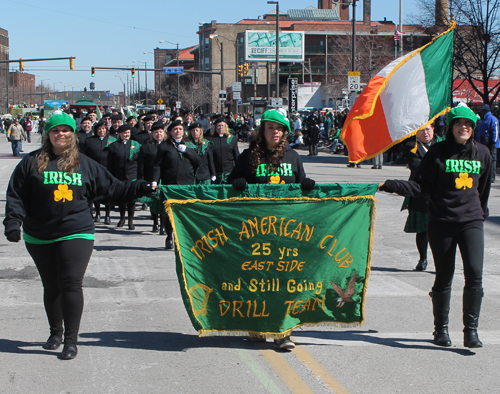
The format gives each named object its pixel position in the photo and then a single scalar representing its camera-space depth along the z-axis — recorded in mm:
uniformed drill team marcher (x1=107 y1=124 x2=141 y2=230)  12172
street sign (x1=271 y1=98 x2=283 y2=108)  38625
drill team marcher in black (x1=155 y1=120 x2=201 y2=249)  10312
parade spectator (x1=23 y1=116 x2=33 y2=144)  43719
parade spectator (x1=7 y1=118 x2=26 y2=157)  29953
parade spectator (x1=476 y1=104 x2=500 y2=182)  20094
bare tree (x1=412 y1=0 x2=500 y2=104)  28094
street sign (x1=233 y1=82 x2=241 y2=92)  48656
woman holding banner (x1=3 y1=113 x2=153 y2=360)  4941
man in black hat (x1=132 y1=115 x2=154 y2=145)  14617
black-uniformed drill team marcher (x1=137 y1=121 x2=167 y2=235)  11336
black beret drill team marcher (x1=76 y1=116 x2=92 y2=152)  13816
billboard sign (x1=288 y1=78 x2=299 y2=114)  40031
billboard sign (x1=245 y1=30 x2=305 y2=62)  74062
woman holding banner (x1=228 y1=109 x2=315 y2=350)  5660
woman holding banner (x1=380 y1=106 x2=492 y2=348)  5273
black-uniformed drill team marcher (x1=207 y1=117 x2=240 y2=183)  12391
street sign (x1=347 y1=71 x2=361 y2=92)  26703
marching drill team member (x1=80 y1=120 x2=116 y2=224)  12656
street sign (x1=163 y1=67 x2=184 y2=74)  50694
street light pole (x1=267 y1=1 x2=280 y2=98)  39006
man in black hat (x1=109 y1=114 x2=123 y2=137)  13438
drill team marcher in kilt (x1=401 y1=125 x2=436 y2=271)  7793
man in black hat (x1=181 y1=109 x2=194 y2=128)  14836
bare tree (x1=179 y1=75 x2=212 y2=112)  89938
